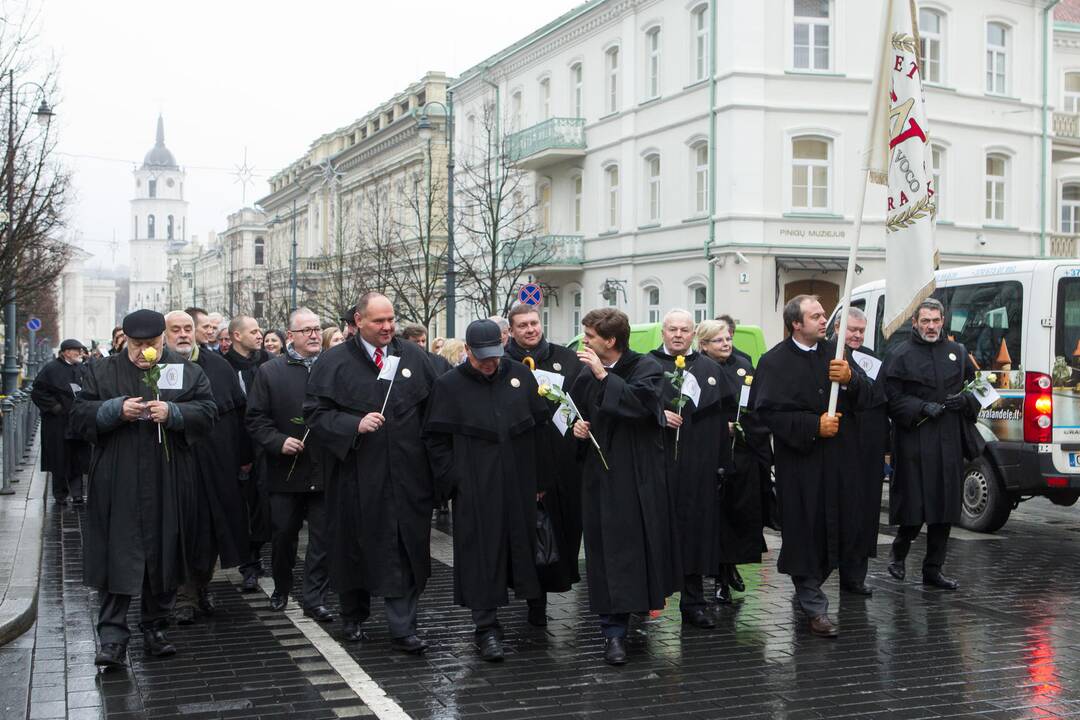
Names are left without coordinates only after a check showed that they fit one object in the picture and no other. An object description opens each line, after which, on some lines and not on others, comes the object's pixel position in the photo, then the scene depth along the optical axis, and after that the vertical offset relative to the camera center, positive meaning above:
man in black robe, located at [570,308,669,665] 7.07 -0.67
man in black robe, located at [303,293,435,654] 7.49 -0.62
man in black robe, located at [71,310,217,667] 7.09 -0.66
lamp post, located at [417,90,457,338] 27.77 +2.28
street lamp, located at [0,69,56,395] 17.44 +2.07
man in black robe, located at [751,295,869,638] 7.85 -0.51
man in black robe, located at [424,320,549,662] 7.32 -0.63
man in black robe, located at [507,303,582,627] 7.84 -0.65
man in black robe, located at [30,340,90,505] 15.09 -0.69
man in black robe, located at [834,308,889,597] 8.24 -0.62
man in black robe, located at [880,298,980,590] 9.23 -0.48
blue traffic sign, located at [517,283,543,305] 22.47 +1.29
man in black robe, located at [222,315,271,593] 9.59 -0.82
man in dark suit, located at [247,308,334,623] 8.48 -0.70
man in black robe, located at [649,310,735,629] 8.02 -0.59
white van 11.15 -0.09
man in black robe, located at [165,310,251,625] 7.82 -0.85
